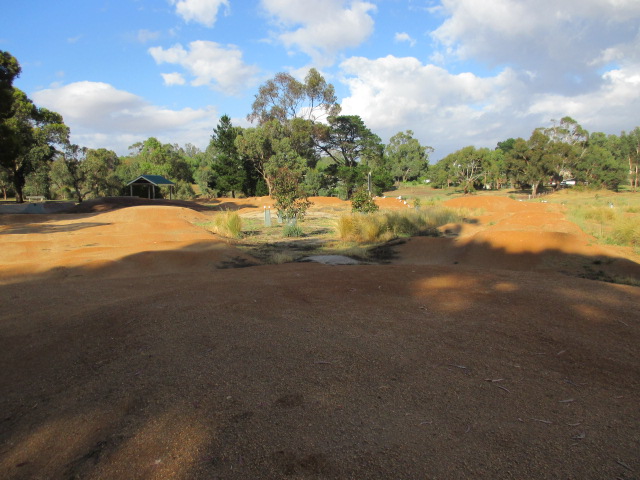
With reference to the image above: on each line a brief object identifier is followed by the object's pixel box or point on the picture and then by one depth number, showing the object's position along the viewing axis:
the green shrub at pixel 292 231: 18.86
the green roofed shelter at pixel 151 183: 43.16
